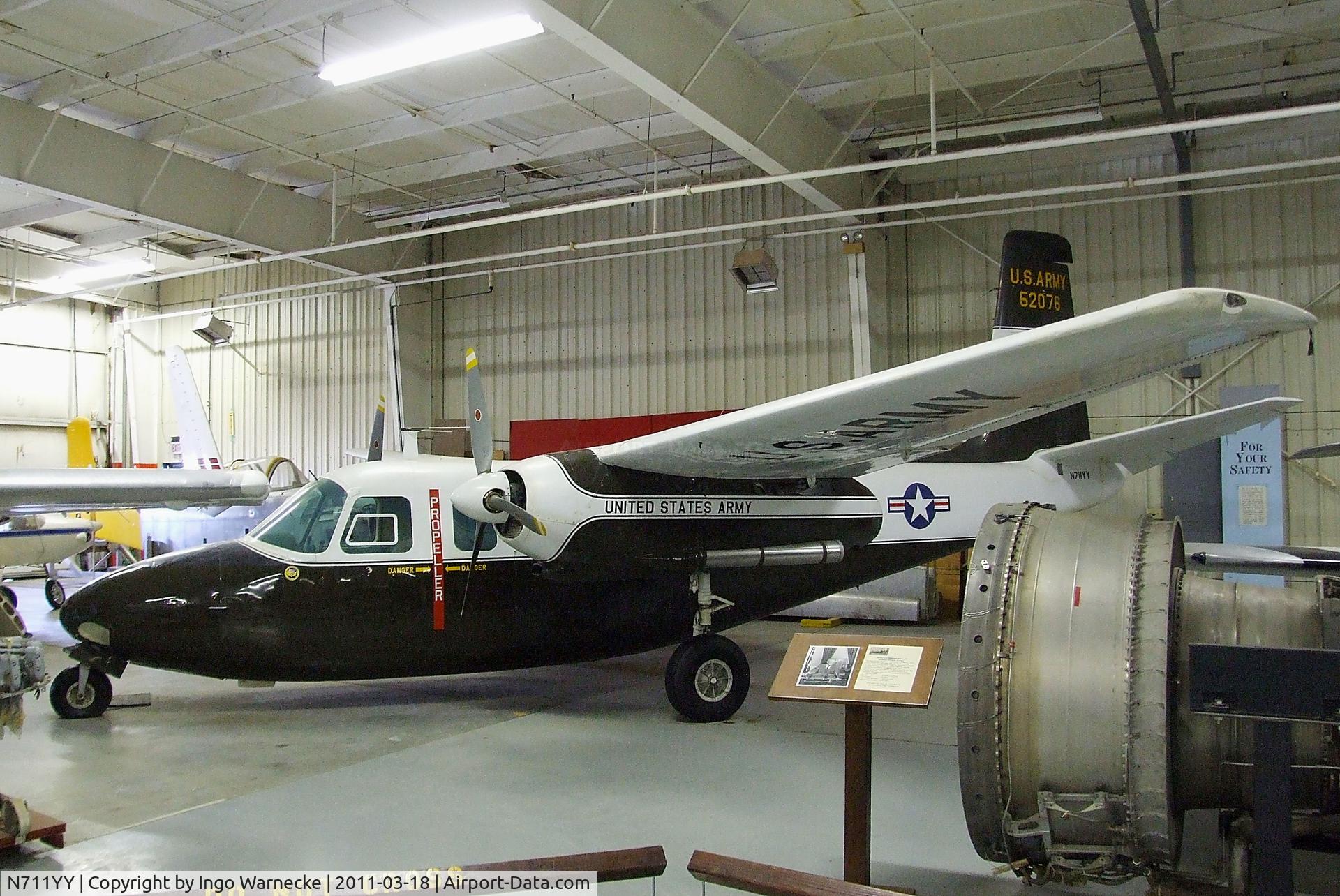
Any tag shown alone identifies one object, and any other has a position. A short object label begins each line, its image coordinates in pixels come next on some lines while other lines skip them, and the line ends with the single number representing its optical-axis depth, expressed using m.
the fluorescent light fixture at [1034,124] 11.91
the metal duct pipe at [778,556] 7.39
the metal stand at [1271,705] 2.68
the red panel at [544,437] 15.91
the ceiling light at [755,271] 12.77
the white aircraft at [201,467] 15.52
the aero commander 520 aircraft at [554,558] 6.84
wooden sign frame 3.88
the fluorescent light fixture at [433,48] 8.84
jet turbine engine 3.09
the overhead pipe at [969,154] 8.62
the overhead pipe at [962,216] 11.39
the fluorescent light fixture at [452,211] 15.80
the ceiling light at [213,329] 17.30
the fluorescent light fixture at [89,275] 18.44
